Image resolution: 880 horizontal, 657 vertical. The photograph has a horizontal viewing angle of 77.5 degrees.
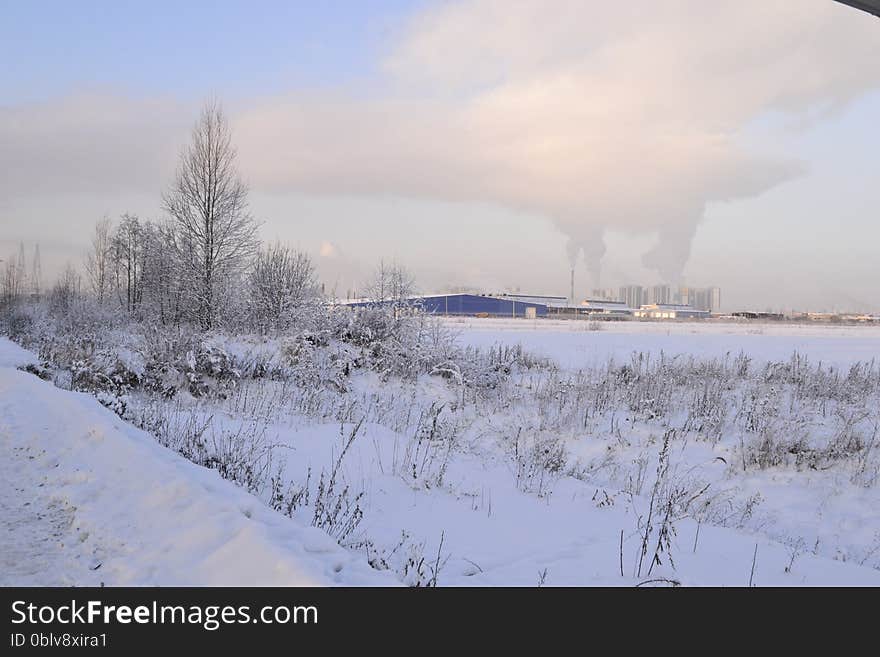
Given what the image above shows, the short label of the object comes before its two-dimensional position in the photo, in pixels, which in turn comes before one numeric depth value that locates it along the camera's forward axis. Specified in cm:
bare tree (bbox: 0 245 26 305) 5553
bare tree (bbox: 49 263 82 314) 4381
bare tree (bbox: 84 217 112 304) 4769
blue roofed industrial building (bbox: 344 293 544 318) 8312
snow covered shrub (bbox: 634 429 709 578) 456
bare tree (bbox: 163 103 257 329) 2755
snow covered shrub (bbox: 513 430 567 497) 755
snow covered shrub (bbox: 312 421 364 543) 477
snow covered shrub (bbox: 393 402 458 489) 701
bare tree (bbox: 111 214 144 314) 4612
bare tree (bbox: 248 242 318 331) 2508
